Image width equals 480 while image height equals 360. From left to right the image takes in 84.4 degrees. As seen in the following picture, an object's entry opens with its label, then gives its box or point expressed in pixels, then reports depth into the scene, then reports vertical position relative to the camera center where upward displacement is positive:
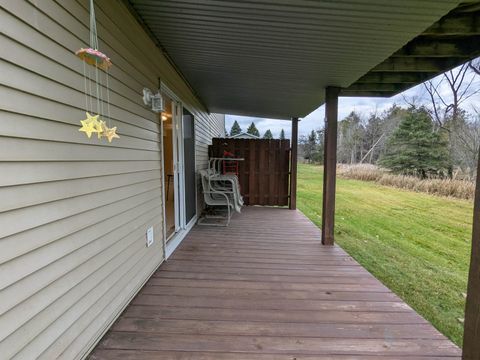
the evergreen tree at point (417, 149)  12.70 +0.51
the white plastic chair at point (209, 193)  4.65 -0.63
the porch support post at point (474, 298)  1.21 -0.65
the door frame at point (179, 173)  3.66 -0.21
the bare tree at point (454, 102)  11.85 +3.09
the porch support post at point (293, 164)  6.22 -0.13
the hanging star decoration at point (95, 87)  1.17 +0.44
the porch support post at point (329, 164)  3.60 -0.08
